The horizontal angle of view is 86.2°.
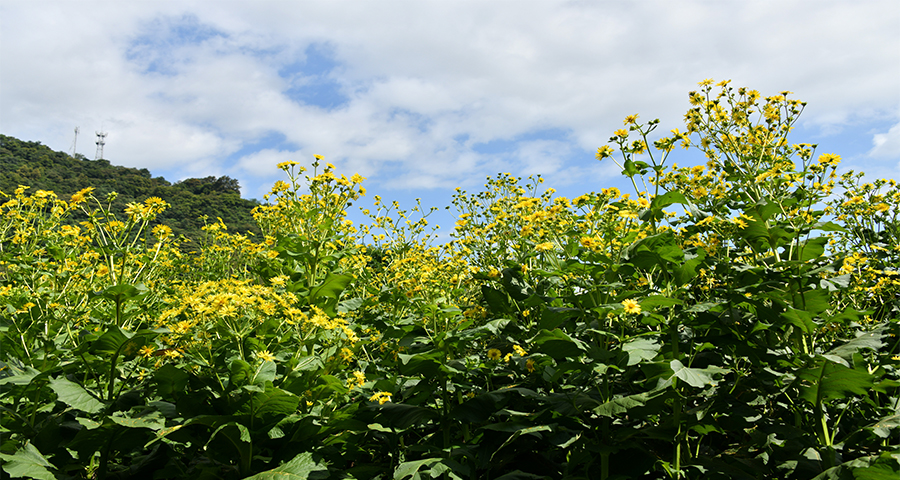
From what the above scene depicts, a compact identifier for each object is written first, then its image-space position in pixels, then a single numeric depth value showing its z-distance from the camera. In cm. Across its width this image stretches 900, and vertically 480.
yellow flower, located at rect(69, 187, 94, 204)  365
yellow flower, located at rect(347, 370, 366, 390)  352
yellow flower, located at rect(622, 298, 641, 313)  287
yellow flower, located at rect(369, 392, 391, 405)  339
